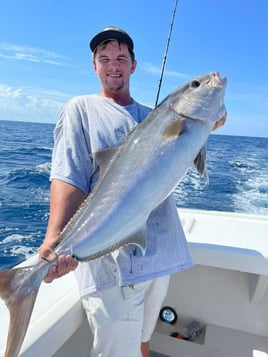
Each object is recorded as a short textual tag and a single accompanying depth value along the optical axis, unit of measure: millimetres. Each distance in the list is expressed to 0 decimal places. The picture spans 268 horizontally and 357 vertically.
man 1723
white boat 2482
